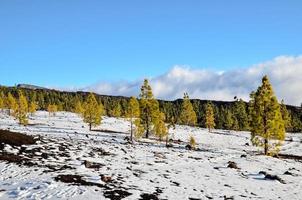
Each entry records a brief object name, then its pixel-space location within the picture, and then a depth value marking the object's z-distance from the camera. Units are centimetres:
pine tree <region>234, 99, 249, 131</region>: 13689
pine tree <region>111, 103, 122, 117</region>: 15638
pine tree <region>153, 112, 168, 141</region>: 6600
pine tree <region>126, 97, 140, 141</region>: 6829
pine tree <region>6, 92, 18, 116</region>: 10734
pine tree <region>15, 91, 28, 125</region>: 7777
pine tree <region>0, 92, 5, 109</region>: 12886
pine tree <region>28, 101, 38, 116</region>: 12121
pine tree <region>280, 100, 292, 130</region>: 12666
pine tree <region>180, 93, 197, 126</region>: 12662
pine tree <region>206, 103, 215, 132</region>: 11350
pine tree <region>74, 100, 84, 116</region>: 13025
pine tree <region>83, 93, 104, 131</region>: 8169
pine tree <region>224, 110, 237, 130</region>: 13676
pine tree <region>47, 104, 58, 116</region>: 13182
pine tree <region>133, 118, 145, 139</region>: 6569
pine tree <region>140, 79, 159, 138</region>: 7124
